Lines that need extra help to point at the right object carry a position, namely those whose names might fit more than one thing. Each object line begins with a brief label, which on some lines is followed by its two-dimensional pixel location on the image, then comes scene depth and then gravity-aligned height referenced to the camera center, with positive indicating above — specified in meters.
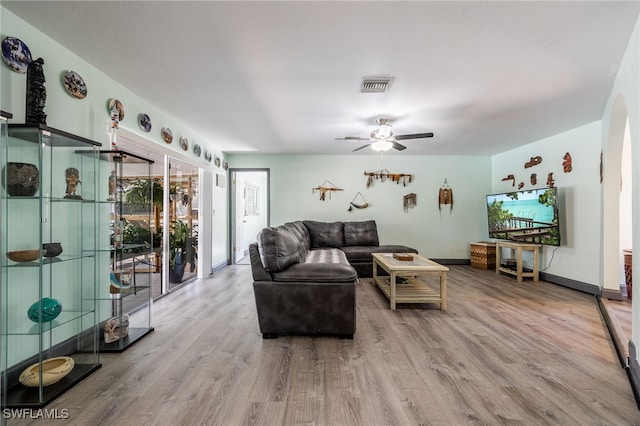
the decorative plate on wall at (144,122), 3.03 +1.04
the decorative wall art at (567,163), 4.21 +0.76
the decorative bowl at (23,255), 1.68 -0.25
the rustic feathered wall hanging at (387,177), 5.98 +0.80
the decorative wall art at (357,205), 6.00 +0.21
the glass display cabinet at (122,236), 2.37 -0.21
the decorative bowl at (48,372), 1.67 -0.99
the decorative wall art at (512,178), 5.37 +0.69
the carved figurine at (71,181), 2.07 +0.25
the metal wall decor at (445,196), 6.00 +0.38
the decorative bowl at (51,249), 1.84 -0.23
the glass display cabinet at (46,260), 1.68 -0.30
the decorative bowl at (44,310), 1.71 -0.60
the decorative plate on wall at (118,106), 2.57 +1.03
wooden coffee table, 3.17 -0.91
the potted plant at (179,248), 4.16 -0.52
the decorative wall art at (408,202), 6.02 +0.25
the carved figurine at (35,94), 1.79 +0.80
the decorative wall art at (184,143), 3.93 +1.03
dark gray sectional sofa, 2.44 -0.70
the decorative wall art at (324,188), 5.99 +0.54
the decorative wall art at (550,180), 4.48 +0.54
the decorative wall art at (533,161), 4.75 +0.90
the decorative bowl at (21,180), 1.67 +0.22
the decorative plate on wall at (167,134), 3.48 +1.02
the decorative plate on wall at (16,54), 1.73 +1.04
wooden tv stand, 4.49 -0.77
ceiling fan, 3.57 +1.02
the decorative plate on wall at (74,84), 2.14 +1.04
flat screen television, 4.20 -0.05
